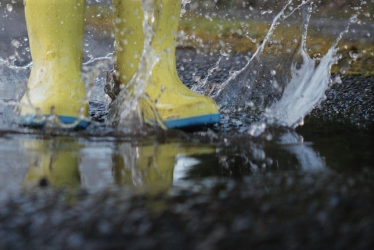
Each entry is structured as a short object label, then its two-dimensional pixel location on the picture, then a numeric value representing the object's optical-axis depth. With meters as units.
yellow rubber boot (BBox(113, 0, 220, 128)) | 4.00
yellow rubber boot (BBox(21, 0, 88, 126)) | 4.04
